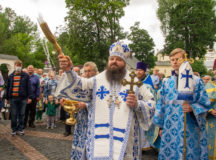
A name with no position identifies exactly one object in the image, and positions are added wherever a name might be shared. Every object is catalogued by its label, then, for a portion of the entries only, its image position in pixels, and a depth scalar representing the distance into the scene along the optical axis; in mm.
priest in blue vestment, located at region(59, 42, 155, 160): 2508
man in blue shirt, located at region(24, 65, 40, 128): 7414
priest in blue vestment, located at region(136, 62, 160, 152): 5269
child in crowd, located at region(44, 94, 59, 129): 7465
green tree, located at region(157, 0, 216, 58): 27031
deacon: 3029
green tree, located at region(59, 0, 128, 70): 24906
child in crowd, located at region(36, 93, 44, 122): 8164
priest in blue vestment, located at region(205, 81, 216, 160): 4270
